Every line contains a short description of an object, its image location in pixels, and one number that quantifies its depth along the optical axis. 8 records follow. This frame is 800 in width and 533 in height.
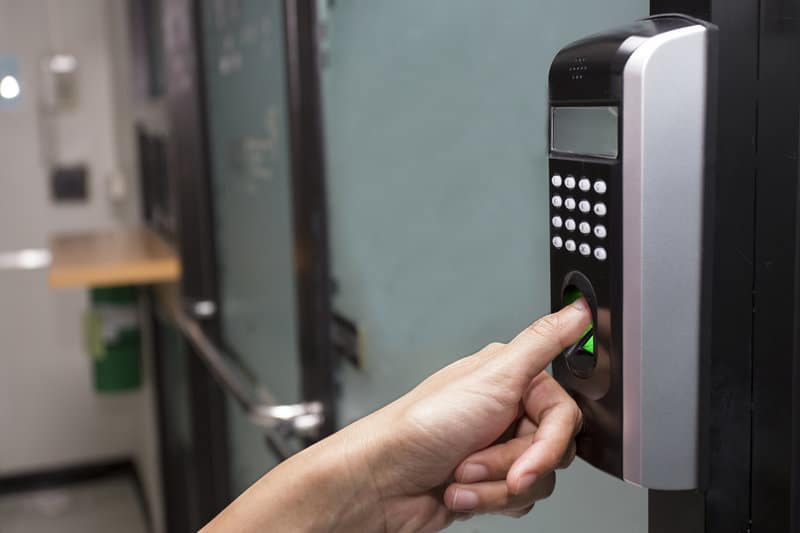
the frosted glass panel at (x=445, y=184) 0.68
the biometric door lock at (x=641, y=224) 0.44
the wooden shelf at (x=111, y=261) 2.27
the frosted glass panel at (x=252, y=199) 1.47
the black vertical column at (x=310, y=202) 1.20
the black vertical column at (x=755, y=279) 0.45
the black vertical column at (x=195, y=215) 1.97
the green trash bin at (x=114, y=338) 2.98
